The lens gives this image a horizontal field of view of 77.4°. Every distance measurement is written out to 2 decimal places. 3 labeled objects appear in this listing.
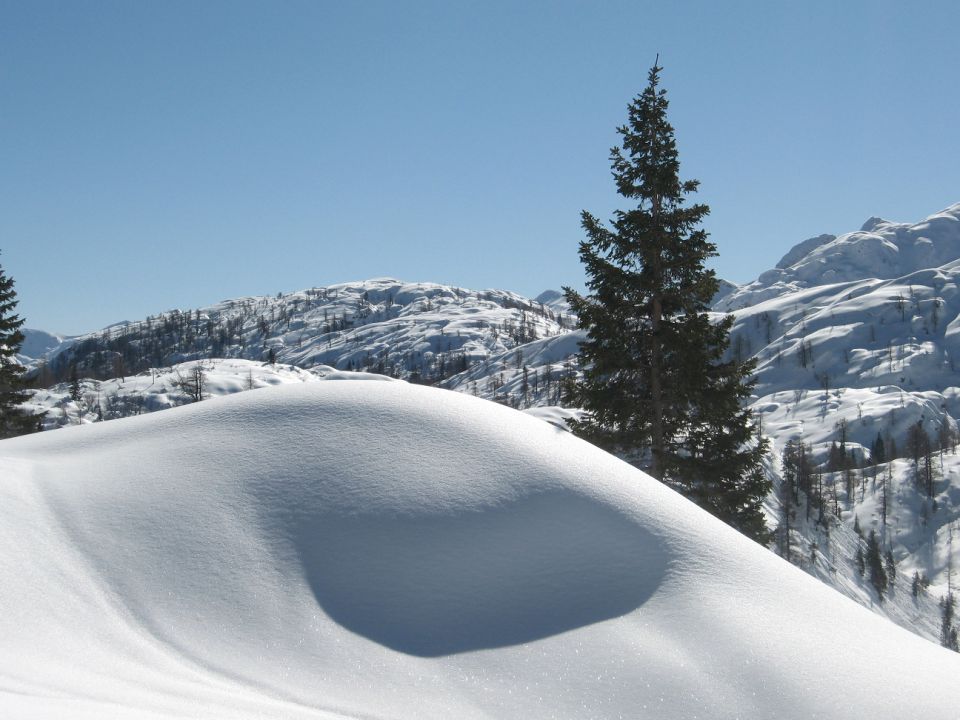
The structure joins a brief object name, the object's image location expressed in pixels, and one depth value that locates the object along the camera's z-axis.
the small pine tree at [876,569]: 102.19
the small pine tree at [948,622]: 93.62
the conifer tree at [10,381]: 30.39
